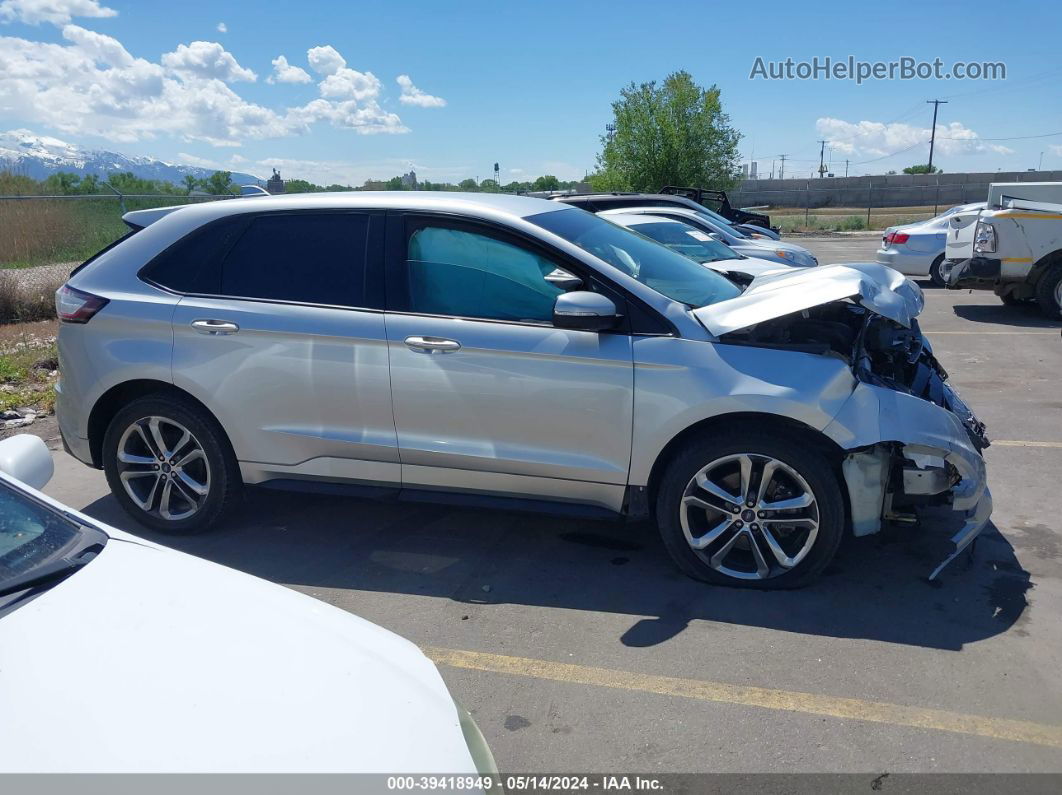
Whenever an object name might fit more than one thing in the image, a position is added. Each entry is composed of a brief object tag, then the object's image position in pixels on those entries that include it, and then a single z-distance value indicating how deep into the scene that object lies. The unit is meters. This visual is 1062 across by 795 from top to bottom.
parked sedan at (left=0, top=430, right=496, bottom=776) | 1.76
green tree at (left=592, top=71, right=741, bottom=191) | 31.91
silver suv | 4.02
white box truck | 11.53
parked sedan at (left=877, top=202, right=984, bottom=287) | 15.80
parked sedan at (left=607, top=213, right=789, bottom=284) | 9.23
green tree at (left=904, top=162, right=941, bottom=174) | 74.47
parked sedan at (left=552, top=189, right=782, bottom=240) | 13.08
